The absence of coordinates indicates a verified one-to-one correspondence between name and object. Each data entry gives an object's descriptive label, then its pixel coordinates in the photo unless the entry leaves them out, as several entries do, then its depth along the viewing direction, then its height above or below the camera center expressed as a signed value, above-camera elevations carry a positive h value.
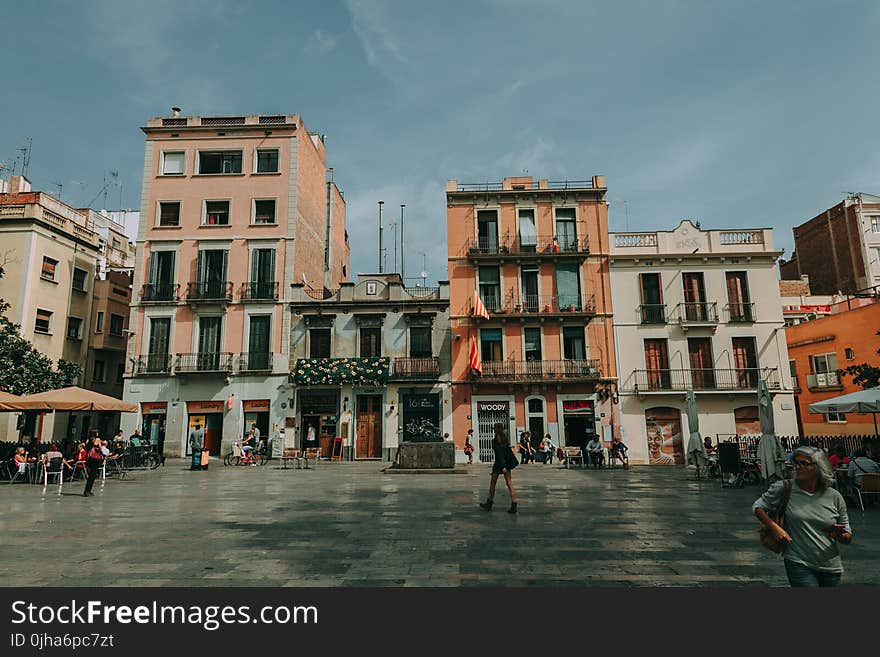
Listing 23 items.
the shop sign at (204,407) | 28.56 +1.33
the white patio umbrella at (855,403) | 12.78 +0.44
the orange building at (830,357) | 28.05 +3.55
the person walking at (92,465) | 13.00 -0.73
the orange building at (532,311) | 28.14 +6.09
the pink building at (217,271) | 28.62 +8.89
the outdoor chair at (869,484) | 10.75 -1.24
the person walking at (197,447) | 21.09 -0.55
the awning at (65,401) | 16.12 +1.01
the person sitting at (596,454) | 22.09 -1.14
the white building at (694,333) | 27.47 +4.65
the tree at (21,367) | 21.11 +2.70
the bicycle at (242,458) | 24.34 -1.16
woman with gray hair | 3.77 -0.70
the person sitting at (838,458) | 12.65 -0.86
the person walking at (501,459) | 10.08 -0.58
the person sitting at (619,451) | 22.37 -1.07
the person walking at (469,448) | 26.59 -0.97
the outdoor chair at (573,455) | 23.06 -1.22
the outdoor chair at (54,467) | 15.47 -0.89
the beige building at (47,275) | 28.80 +8.85
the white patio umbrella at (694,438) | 17.44 -0.45
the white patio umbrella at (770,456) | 11.56 -0.71
